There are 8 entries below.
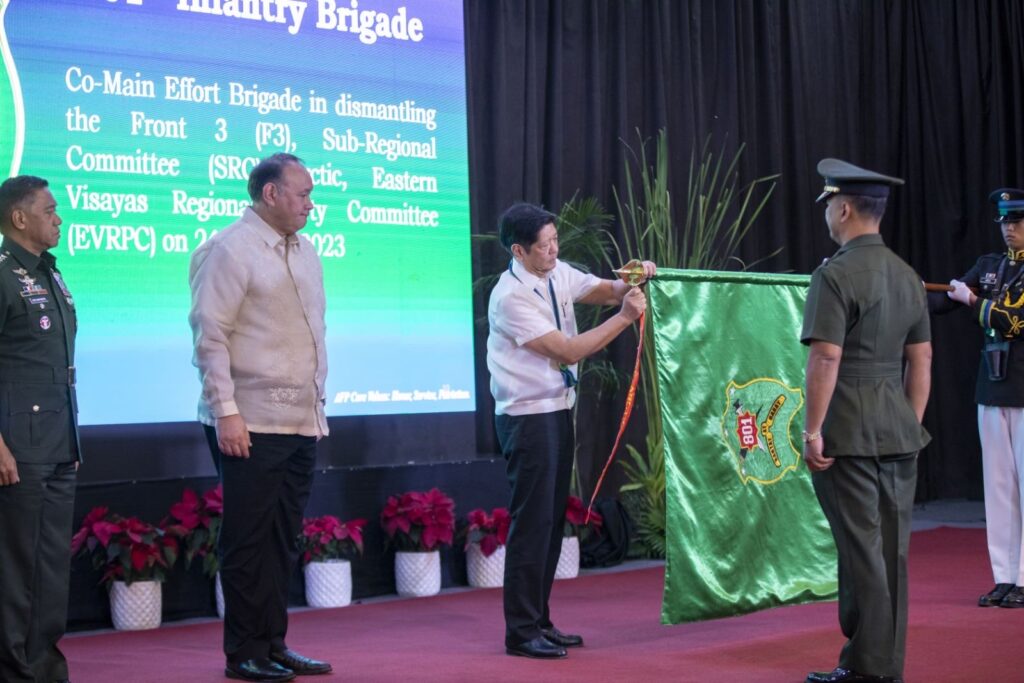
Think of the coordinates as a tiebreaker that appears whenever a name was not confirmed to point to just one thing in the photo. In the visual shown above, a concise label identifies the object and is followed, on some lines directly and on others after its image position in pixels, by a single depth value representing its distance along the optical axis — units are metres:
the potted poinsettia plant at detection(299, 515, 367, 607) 5.06
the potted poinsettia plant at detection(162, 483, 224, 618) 4.78
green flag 3.92
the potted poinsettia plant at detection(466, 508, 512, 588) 5.45
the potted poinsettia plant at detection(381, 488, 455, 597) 5.24
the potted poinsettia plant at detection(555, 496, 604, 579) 5.71
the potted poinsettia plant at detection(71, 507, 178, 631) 4.61
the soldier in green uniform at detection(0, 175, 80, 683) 3.22
